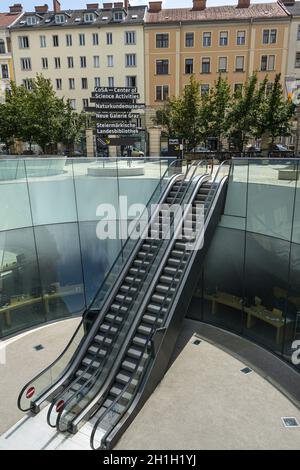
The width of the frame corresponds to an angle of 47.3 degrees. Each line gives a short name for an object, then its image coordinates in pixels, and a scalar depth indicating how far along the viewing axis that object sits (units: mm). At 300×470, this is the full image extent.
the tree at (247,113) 25188
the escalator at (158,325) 7609
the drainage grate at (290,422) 7492
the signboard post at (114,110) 21562
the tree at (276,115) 24569
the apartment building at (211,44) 37312
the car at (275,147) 27191
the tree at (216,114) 26750
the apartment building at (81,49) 39375
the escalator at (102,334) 8094
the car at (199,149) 31891
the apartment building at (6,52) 40812
